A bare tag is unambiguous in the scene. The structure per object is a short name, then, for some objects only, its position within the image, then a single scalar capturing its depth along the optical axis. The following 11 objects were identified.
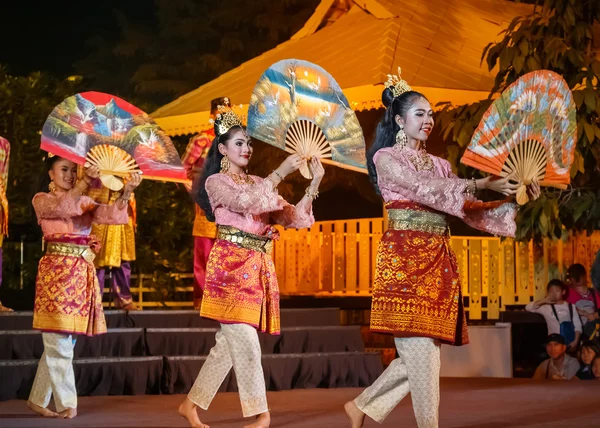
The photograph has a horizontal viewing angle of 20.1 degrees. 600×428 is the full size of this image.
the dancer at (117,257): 11.98
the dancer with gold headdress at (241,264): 7.20
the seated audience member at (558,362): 12.04
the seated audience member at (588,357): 11.94
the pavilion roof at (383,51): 14.11
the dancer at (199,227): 11.45
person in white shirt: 12.27
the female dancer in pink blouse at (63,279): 8.36
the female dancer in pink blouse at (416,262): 6.49
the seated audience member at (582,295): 12.39
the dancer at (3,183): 11.39
